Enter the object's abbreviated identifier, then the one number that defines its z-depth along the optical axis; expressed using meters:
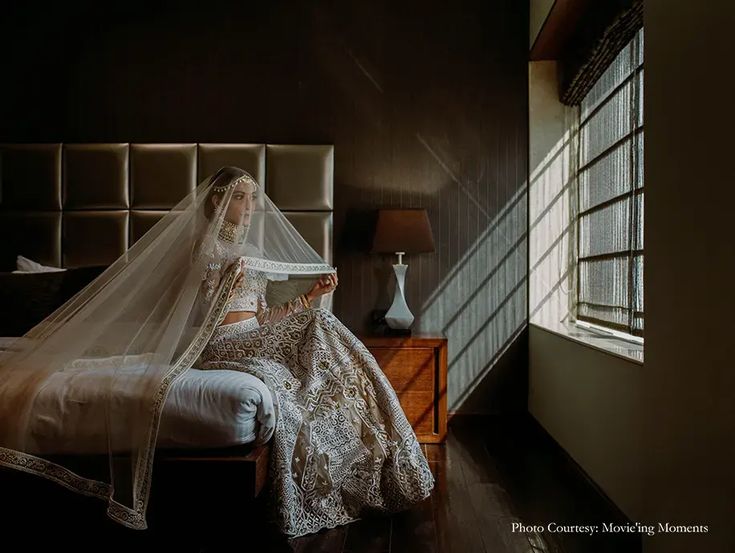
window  2.82
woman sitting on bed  2.23
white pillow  3.82
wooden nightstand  3.61
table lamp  3.82
